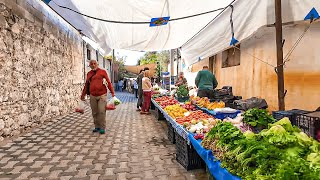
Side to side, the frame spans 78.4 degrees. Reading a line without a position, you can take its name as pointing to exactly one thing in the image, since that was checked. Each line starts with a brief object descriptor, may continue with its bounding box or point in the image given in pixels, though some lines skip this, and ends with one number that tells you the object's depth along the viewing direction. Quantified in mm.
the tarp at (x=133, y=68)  23871
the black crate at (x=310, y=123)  2236
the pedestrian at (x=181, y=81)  8787
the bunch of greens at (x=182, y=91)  6584
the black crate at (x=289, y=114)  2584
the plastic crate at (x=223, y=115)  3973
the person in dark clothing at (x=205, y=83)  5957
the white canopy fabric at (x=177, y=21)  3214
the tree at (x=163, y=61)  21972
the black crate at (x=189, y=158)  3093
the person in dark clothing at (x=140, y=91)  8805
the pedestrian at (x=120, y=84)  22721
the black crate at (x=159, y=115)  7048
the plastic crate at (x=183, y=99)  6560
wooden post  3085
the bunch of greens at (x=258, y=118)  2590
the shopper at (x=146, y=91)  7942
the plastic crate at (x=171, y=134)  4463
